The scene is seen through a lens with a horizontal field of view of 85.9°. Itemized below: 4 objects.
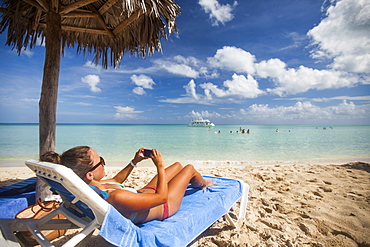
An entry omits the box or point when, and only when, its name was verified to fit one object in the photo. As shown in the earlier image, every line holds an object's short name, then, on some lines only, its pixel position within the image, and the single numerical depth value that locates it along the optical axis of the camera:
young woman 1.43
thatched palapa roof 2.78
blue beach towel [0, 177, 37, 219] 2.12
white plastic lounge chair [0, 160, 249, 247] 1.13
